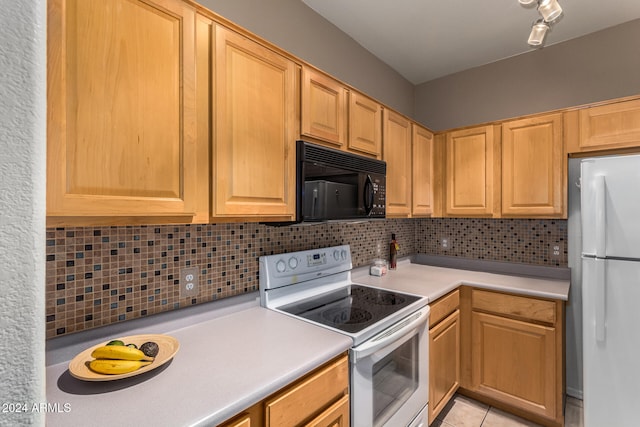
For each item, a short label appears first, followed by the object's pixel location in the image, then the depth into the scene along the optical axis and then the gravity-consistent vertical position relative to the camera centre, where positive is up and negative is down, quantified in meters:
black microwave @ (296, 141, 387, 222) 1.40 +0.15
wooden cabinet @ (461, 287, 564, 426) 1.87 -0.92
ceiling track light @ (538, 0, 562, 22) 1.39 +0.97
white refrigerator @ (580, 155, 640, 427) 1.55 -0.40
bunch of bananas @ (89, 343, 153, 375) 0.88 -0.44
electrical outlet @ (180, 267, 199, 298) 1.33 -0.30
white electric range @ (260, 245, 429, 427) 1.27 -0.50
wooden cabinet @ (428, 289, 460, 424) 1.82 -0.90
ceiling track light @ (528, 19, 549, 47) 1.53 +0.94
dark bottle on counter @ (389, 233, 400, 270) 2.59 -0.34
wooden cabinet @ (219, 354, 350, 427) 0.90 -0.62
